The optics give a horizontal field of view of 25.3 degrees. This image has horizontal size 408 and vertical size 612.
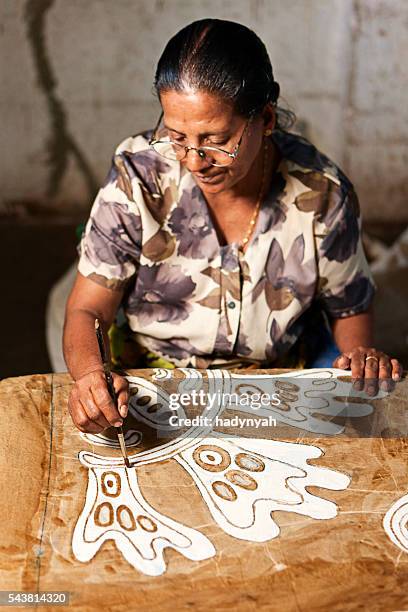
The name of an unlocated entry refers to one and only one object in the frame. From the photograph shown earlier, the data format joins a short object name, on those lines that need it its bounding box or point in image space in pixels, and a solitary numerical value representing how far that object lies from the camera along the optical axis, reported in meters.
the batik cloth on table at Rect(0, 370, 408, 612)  1.19
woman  1.84
